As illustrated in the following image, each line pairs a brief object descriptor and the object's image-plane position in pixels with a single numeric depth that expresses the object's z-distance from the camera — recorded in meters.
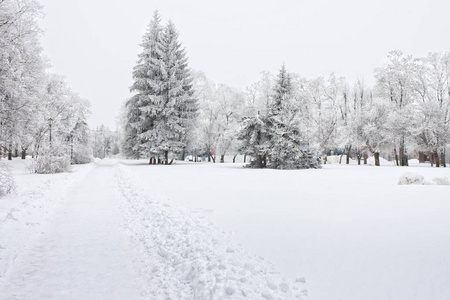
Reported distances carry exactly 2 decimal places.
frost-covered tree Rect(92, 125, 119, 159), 98.69
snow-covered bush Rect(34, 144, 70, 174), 16.44
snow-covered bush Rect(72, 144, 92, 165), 33.41
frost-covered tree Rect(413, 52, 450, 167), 25.50
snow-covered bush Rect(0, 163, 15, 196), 8.40
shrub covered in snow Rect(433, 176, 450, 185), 11.20
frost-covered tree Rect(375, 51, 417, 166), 27.09
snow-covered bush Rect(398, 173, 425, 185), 11.33
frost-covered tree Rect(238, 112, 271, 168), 21.66
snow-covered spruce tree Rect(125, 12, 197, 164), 26.27
